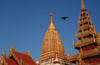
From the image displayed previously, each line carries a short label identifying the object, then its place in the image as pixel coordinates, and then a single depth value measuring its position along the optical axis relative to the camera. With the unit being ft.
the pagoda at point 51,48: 160.86
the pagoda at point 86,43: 89.30
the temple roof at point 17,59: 89.30
